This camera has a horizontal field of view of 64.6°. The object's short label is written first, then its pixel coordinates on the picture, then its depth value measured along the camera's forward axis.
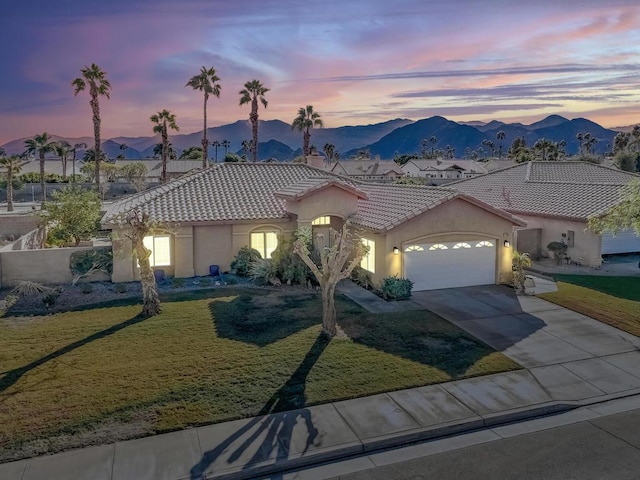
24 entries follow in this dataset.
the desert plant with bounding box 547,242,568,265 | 26.61
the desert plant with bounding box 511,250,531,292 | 20.55
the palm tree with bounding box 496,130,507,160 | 178.48
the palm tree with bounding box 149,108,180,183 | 61.09
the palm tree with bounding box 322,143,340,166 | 135.62
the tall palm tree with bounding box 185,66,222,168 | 62.78
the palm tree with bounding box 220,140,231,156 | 156.43
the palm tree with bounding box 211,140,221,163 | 148.23
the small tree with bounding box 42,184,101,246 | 25.42
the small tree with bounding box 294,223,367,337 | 14.84
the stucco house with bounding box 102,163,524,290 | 20.72
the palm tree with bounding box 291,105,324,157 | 72.31
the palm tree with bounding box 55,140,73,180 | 75.08
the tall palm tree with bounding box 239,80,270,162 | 60.72
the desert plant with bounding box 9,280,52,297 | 19.70
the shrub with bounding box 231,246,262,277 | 22.88
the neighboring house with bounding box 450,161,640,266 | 26.16
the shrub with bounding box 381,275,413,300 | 19.31
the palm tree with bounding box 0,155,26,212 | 58.66
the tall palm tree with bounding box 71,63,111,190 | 54.59
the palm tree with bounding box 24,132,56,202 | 70.12
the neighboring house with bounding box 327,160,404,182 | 104.12
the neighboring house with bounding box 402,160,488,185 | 104.69
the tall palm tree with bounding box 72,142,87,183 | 165.30
